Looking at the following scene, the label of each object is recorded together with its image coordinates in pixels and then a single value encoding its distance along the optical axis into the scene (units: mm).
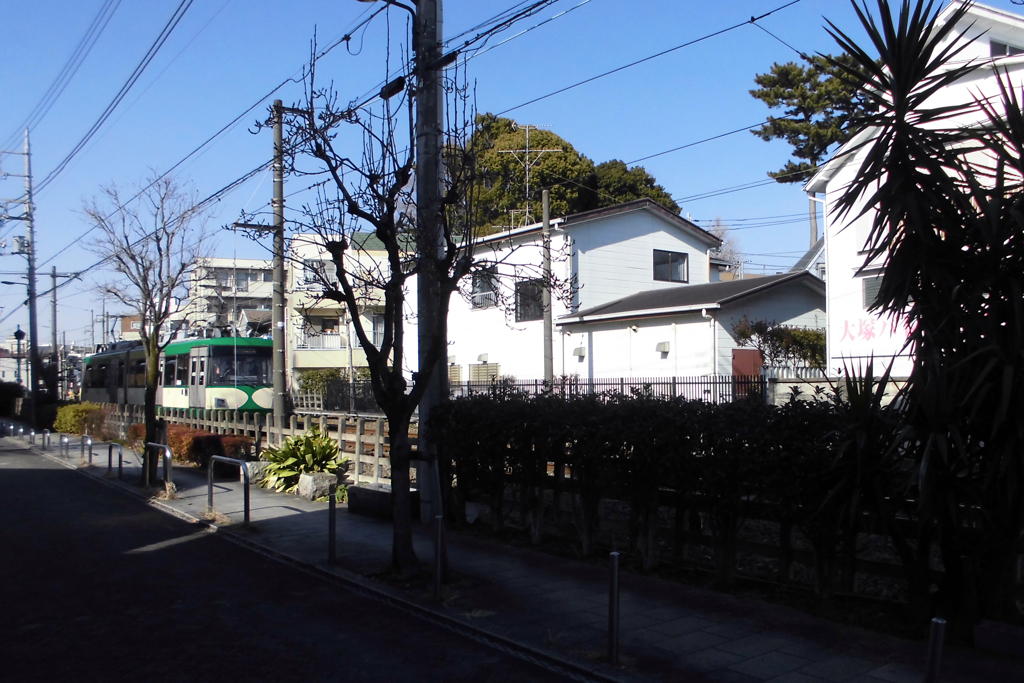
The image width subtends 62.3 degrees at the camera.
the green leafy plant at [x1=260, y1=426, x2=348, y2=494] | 15109
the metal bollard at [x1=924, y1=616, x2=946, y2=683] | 3992
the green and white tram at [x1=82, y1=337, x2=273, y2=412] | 25875
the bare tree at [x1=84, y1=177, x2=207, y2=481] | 16688
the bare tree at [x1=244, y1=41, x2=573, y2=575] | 8547
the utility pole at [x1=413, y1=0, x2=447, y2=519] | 10797
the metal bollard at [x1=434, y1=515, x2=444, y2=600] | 7496
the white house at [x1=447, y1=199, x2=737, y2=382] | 28219
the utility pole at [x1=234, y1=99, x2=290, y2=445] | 16422
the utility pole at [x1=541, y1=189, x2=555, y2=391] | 24812
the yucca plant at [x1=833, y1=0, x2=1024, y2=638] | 5719
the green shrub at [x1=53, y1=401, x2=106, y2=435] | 29500
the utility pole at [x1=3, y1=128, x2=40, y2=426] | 35031
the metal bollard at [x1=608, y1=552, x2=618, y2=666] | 5805
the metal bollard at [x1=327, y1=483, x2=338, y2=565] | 9000
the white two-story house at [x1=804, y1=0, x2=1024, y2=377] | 20250
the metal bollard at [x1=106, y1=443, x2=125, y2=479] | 17672
